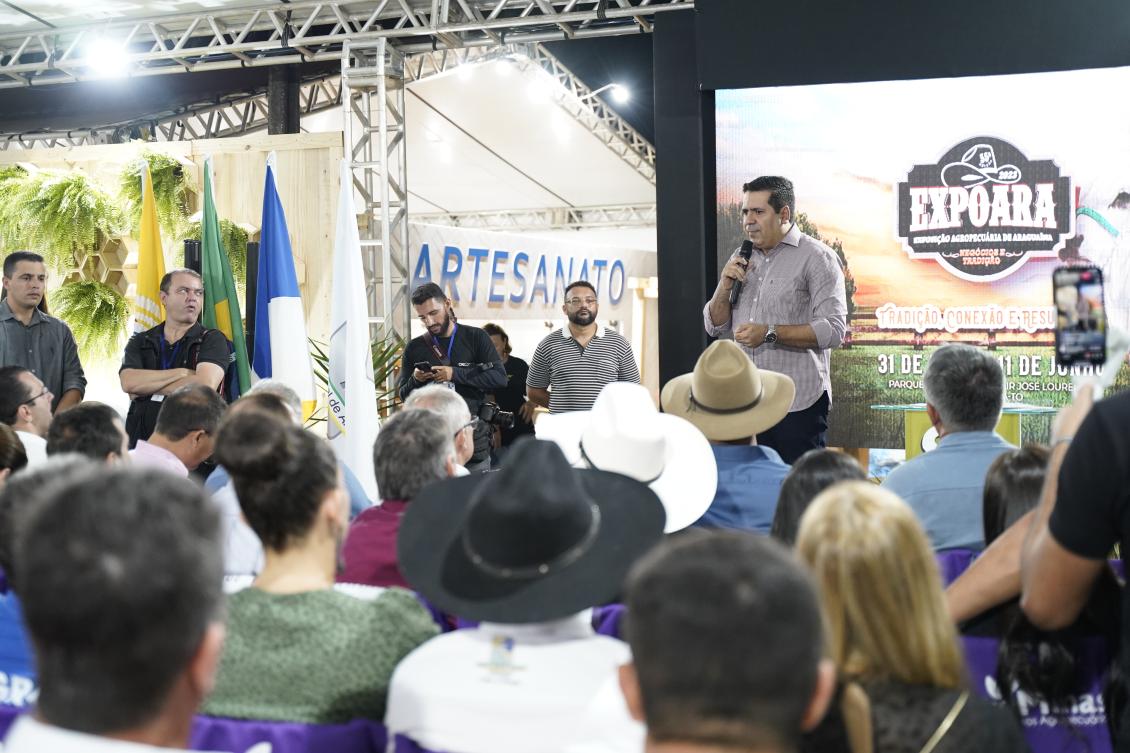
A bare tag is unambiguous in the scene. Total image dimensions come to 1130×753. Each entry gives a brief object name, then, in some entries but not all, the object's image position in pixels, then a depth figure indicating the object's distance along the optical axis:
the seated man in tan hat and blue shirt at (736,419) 2.83
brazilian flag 5.64
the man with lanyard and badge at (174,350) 4.80
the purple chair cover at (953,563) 2.23
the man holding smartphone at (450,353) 5.80
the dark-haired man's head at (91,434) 2.85
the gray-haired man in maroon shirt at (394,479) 2.23
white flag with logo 4.54
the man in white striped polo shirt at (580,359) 5.90
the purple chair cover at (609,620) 2.04
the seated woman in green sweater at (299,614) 1.59
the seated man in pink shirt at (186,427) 3.39
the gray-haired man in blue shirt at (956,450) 2.38
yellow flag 5.71
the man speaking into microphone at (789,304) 4.66
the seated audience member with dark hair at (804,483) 2.06
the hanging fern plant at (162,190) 8.32
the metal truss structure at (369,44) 7.50
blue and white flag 5.20
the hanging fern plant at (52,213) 8.27
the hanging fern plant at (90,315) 8.16
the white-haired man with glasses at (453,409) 3.42
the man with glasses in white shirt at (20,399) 3.76
